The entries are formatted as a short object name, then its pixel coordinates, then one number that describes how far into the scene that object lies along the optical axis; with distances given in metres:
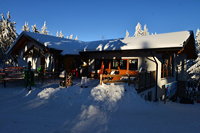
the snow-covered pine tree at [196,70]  19.33
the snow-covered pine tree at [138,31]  56.39
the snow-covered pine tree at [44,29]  53.77
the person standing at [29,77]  10.00
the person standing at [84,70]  15.88
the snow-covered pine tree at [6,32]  26.44
